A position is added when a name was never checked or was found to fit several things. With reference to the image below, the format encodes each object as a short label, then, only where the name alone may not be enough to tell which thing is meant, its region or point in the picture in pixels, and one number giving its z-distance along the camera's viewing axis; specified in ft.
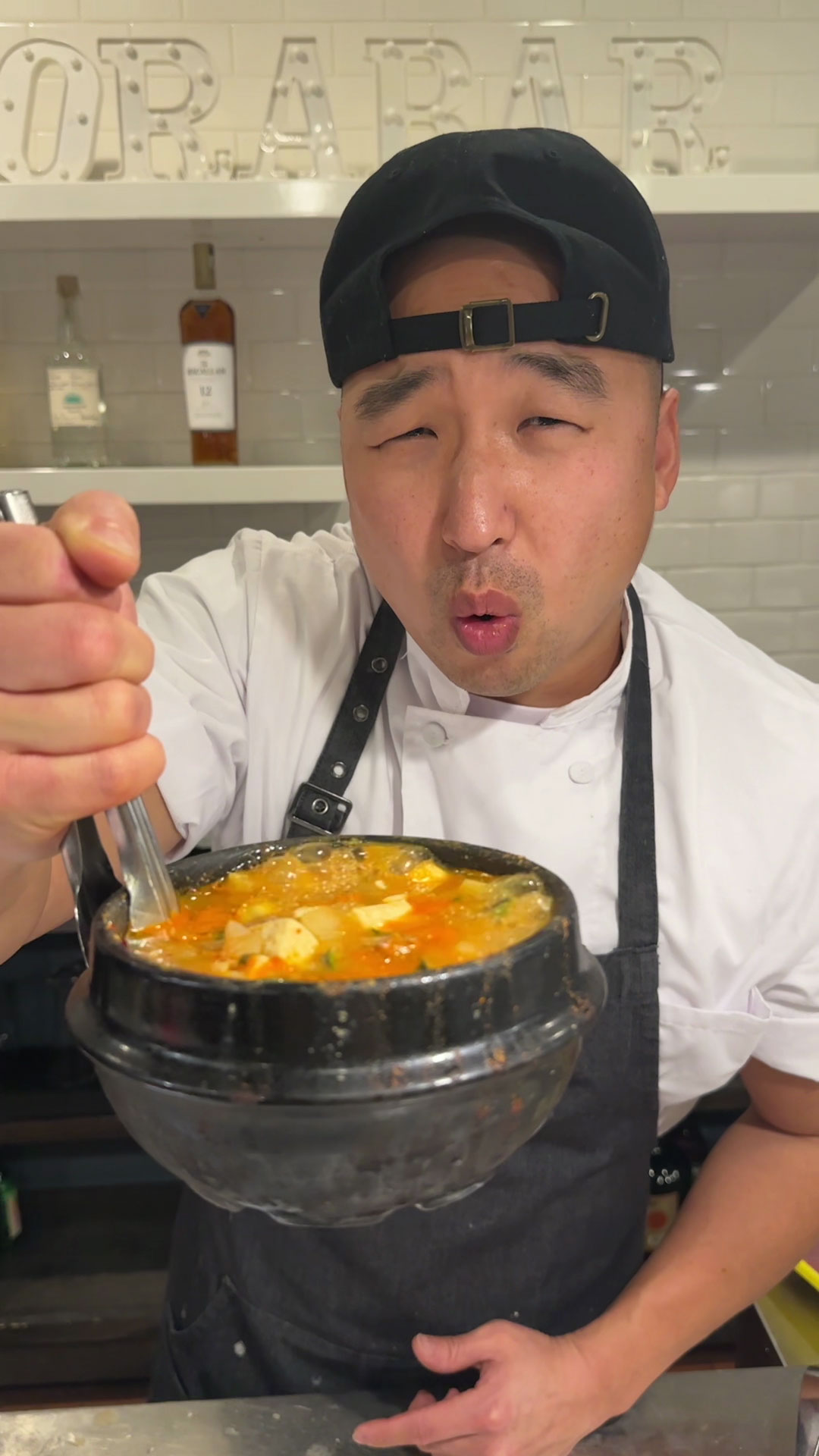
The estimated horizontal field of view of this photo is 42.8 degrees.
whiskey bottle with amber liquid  7.63
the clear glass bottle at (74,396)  8.00
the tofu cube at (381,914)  2.29
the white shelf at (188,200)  6.98
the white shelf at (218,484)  7.41
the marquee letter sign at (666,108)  7.23
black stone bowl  1.91
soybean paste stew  2.14
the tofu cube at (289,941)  2.13
